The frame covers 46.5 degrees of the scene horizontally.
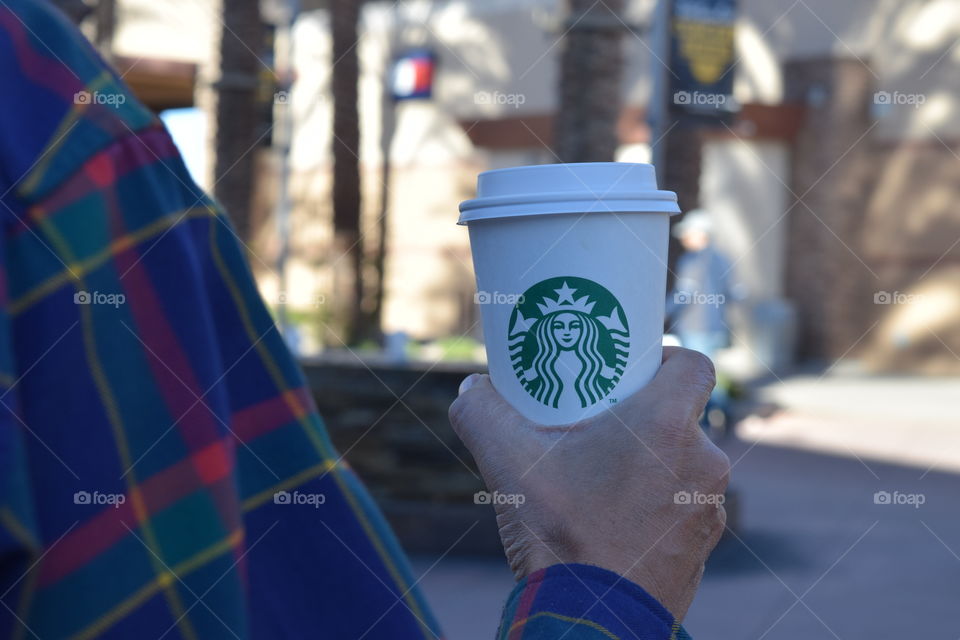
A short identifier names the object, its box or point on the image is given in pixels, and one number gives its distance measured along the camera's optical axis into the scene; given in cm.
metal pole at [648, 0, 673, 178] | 692
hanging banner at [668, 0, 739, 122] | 703
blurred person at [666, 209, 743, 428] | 989
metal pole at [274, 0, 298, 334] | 1085
